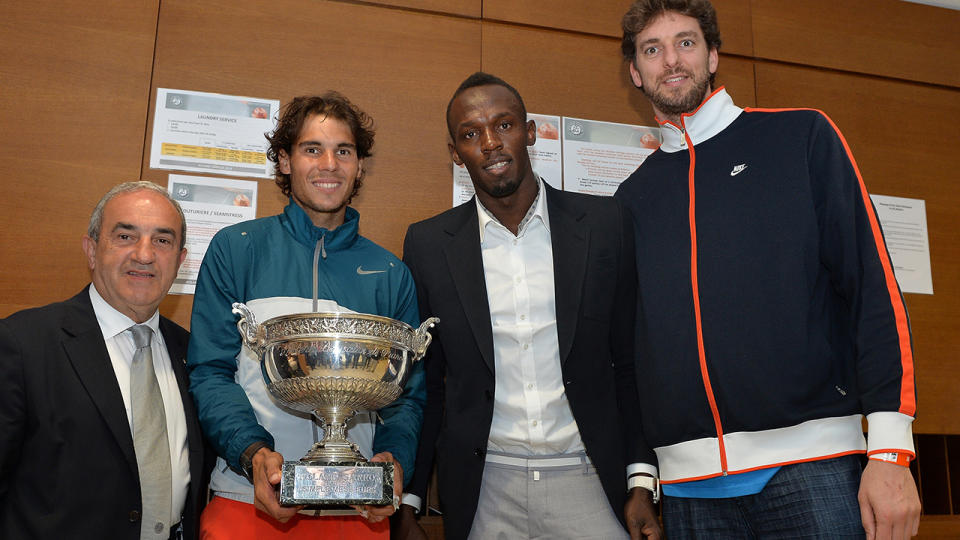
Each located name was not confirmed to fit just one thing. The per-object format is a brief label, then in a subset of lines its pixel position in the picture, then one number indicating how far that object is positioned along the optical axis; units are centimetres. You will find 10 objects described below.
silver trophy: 152
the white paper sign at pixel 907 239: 352
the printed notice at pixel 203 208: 274
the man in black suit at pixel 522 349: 192
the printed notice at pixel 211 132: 280
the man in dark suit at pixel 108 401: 169
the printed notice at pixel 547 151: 317
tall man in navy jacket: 161
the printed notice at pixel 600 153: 321
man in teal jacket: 174
